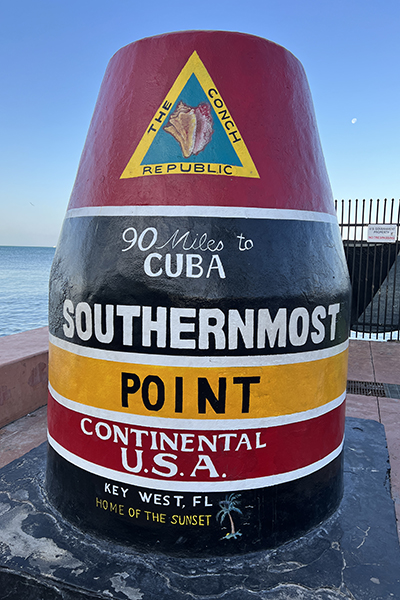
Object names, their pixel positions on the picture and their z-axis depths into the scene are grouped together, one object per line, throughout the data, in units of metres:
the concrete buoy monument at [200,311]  2.39
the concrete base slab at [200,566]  2.25
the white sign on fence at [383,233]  10.25
